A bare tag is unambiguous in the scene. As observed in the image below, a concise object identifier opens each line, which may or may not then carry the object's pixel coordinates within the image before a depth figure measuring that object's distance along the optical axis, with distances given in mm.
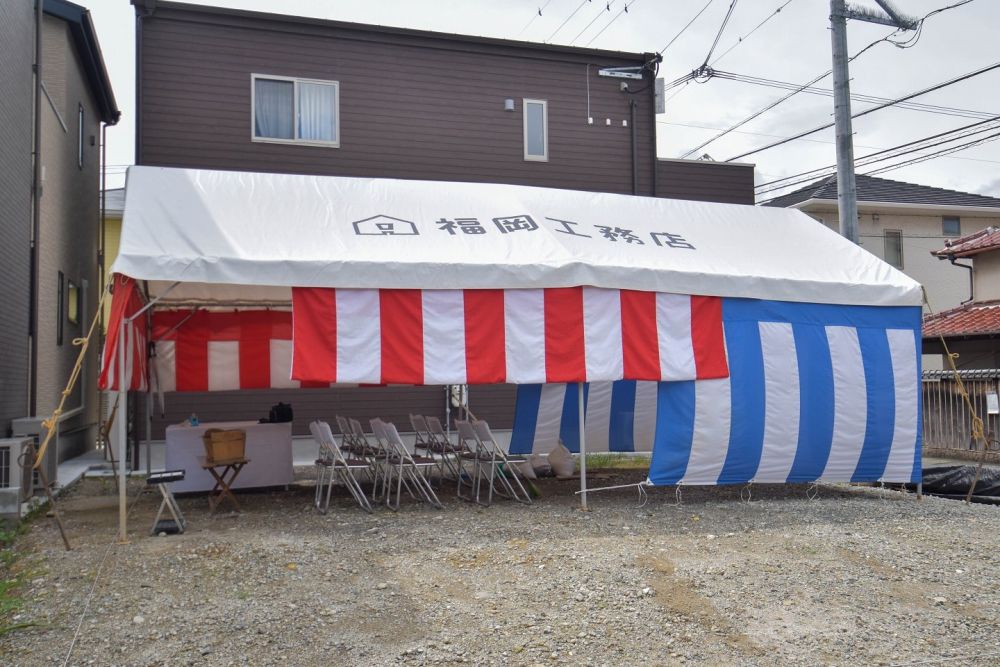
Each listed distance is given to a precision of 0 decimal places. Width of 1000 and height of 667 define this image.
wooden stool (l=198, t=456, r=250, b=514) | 7129
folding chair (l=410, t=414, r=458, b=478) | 8515
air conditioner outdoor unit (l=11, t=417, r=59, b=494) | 7711
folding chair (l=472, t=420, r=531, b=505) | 7676
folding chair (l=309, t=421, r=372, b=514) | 7191
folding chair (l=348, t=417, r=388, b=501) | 7683
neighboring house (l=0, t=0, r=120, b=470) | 8266
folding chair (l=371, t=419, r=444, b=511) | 7297
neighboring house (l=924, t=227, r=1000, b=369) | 14547
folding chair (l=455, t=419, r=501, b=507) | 7707
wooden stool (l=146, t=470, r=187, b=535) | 6066
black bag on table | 8742
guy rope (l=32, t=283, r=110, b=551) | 5379
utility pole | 9711
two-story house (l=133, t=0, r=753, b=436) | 11523
